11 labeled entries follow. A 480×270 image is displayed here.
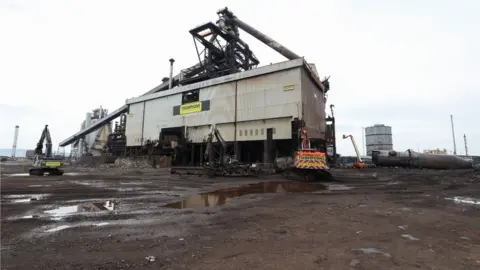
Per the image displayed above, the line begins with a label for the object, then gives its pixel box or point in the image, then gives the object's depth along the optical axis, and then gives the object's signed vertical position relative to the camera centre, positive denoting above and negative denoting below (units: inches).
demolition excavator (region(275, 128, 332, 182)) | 625.0 -13.3
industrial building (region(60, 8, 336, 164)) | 1211.9 +307.2
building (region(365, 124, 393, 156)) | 1982.0 +188.3
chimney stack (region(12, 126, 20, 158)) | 3292.3 +208.3
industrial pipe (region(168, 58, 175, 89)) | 2025.3 +697.4
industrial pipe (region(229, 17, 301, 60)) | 1633.9 +853.1
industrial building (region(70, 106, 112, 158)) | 2445.9 +191.5
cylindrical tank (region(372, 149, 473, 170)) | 1211.2 +3.1
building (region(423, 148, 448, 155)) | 2639.3 +118.5
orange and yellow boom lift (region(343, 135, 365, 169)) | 1304.6 +35.0
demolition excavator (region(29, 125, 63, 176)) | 755.4 -26.1
